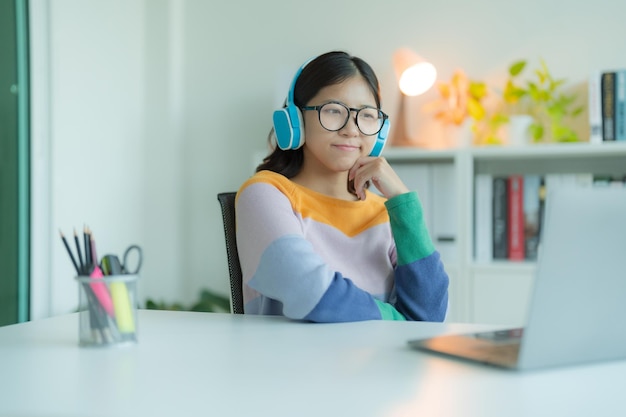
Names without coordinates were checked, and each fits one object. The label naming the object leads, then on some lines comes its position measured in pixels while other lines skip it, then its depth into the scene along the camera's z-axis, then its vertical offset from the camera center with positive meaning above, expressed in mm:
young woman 1285 -14
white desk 650 -186
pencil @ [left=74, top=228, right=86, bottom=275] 962 -86
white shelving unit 2666 -44
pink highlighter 941 -122
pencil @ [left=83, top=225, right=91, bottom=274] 968 -66
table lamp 2801 +488
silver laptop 723 -88
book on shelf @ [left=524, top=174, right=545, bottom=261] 2738 -28
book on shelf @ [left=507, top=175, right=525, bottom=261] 2748 -43
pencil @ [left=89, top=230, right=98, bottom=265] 983 -69
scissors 974 -87
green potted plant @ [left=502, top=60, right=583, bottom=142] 2779 +403
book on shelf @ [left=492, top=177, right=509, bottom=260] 2766 -63
